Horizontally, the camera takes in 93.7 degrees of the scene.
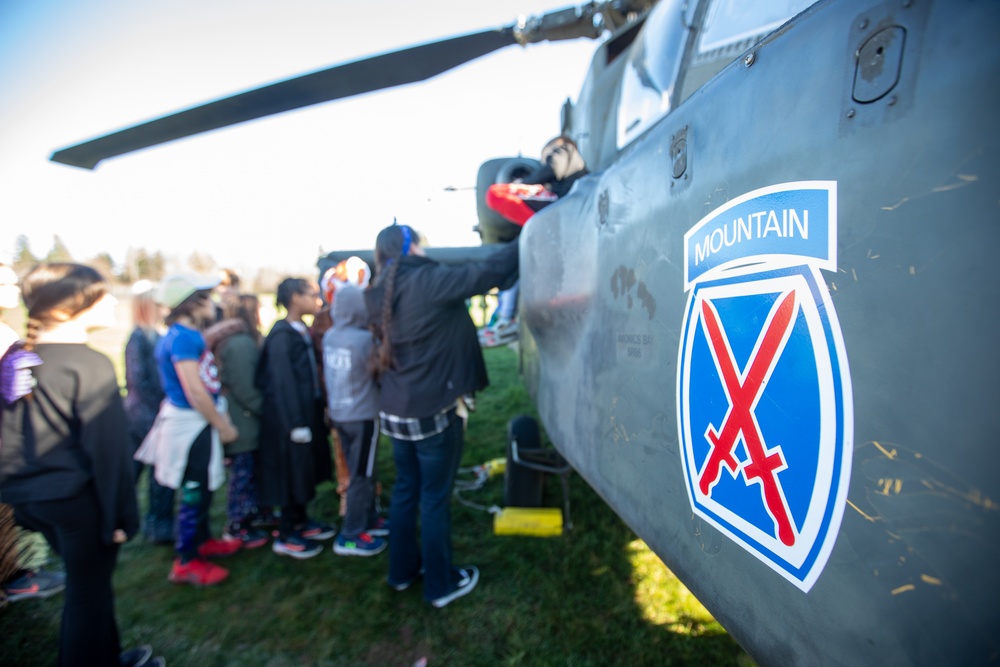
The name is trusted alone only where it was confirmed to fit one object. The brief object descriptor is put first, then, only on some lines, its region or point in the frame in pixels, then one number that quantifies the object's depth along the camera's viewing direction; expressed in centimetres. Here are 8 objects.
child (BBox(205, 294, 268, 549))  324
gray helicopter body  45
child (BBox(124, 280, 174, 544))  344
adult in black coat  239
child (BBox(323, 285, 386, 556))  311
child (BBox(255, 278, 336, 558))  320
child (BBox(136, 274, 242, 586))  275
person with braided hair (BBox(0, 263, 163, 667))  175
